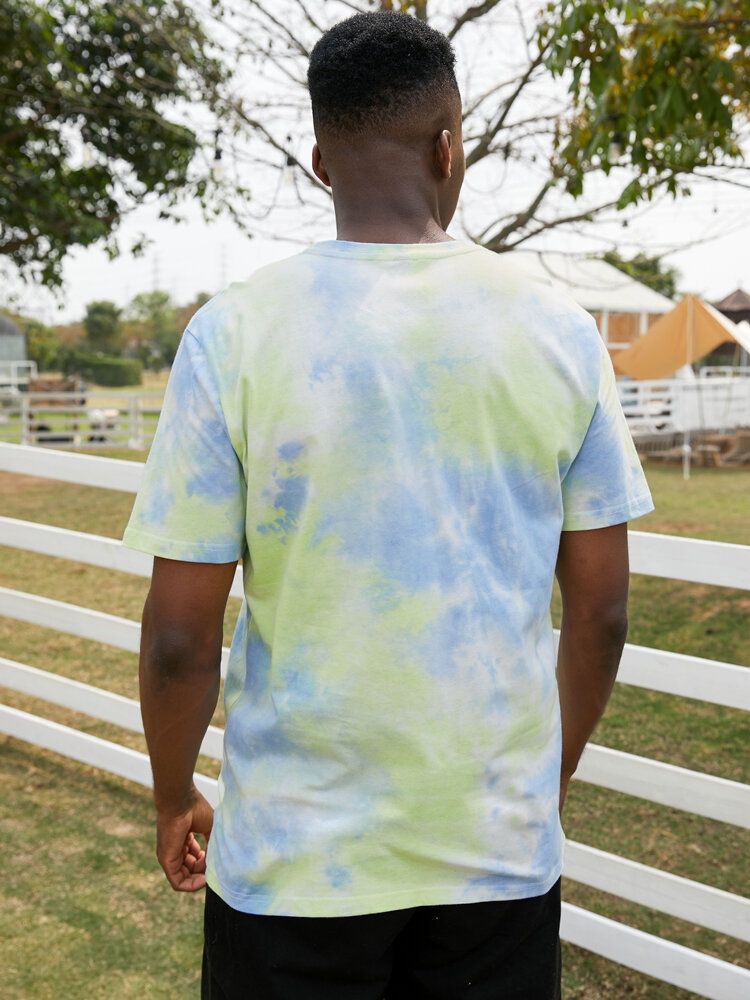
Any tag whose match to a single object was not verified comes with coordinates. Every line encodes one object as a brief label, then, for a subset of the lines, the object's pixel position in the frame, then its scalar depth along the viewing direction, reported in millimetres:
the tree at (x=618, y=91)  5133
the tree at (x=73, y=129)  11203
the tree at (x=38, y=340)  50438
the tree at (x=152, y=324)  72281
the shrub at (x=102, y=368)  62219
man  1269
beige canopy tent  16297
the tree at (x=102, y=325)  71062
